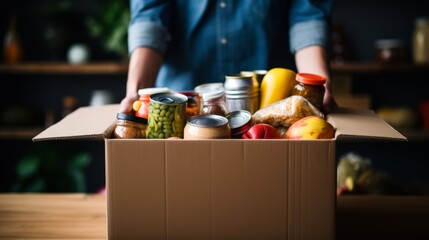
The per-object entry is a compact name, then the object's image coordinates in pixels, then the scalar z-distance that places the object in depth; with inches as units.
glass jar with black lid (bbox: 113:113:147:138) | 37.6
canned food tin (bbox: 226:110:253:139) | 37.4
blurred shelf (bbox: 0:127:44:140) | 113.8
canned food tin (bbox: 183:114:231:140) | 34.4
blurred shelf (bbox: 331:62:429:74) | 109.4
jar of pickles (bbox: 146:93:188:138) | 37.0
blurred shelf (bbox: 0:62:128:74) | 112.7
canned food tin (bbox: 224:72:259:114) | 42.8
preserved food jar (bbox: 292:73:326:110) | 42.4
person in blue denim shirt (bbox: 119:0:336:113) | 58.9
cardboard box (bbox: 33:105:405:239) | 33.3
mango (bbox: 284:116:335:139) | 35.9
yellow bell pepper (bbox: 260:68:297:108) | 43.5
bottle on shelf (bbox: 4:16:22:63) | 116.2
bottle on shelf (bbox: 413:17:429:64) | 110.0
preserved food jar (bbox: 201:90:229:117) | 41.4
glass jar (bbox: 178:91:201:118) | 41.4
